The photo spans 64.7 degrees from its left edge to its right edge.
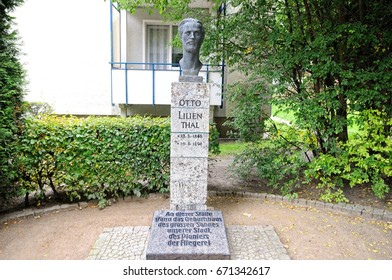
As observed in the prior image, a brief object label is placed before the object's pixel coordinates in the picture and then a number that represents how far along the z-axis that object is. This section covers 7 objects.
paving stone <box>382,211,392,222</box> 5.10
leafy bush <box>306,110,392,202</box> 5.26
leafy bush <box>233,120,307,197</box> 5.91
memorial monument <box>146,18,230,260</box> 4.31
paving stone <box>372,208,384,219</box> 5.17
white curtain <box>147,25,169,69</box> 11.97
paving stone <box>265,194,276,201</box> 5.96
